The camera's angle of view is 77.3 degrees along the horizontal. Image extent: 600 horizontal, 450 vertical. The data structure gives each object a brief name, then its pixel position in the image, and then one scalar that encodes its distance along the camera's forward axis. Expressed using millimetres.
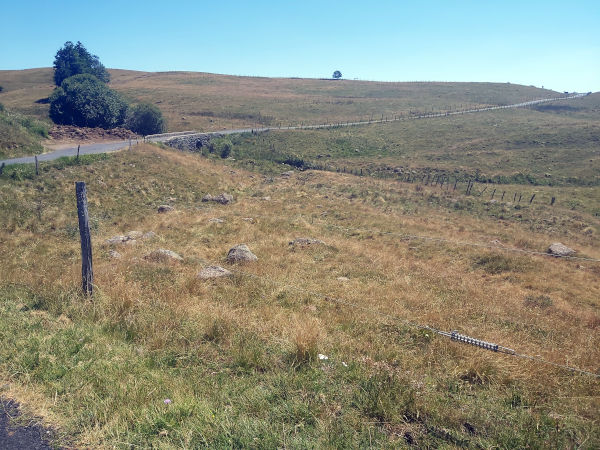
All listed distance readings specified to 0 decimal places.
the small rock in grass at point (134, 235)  14213
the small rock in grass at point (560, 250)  16156
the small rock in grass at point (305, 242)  13748
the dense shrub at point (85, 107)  42938
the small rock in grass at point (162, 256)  10244
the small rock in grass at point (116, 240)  13008
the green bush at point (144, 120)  45719
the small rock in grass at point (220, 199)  24325
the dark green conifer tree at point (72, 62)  69125
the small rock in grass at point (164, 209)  20266
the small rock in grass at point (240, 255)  11016
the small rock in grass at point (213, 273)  8910
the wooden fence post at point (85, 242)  6383
